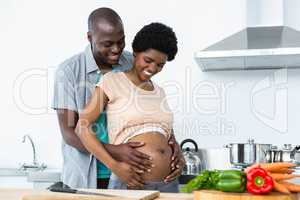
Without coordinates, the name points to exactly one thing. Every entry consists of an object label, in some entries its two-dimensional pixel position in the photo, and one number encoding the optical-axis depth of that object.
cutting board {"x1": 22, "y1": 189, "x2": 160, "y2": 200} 1.96
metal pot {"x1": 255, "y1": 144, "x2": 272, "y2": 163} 3.56
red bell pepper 1.90
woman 2.51
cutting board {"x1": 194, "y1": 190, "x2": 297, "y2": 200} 1.88
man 2.69
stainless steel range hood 3.56
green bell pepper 1.93
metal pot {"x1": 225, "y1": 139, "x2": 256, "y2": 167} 3.55
